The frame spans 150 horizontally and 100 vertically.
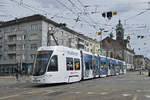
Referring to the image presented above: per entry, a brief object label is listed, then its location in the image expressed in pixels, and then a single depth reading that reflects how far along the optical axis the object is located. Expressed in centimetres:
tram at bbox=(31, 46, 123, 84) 1678
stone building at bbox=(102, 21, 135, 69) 8820
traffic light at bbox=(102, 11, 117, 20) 1883
